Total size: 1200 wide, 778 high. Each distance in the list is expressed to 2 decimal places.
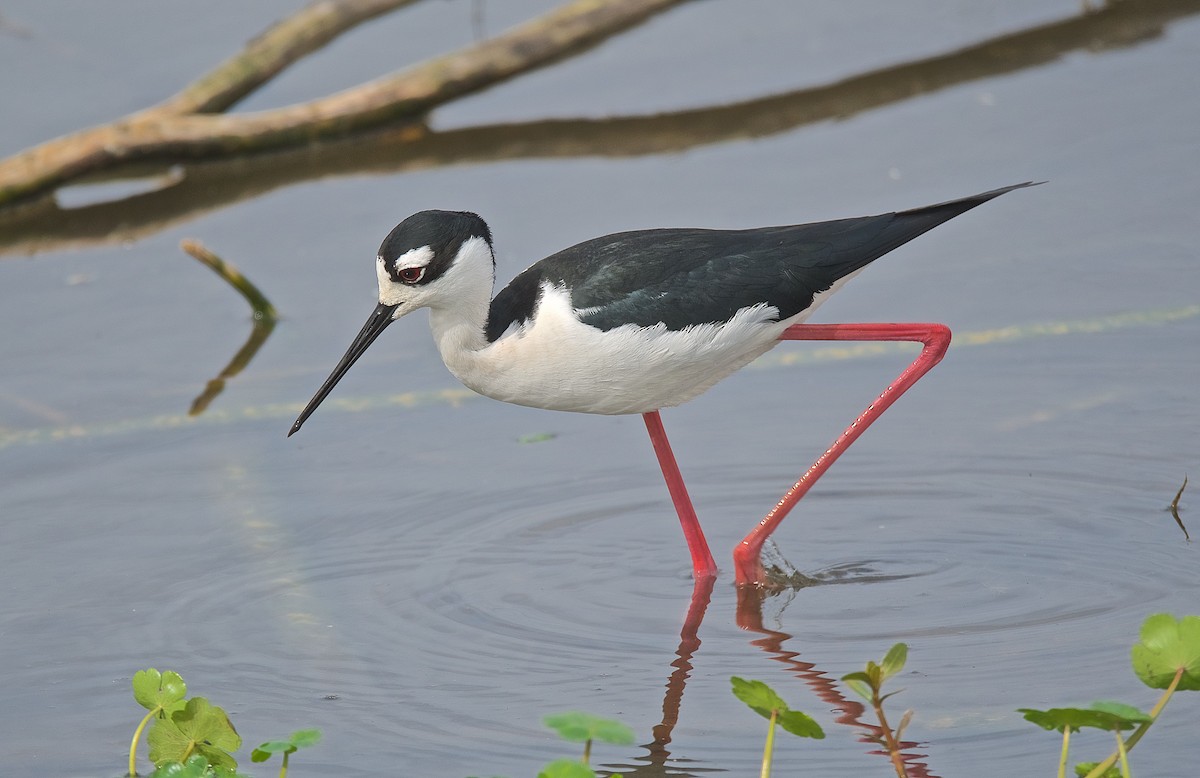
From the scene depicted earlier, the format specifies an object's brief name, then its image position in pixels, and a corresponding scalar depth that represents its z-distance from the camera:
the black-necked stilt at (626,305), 9.86
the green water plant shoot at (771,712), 6.90
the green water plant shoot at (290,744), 7.09
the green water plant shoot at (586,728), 6.69
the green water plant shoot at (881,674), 6.80
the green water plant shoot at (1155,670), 6.70
